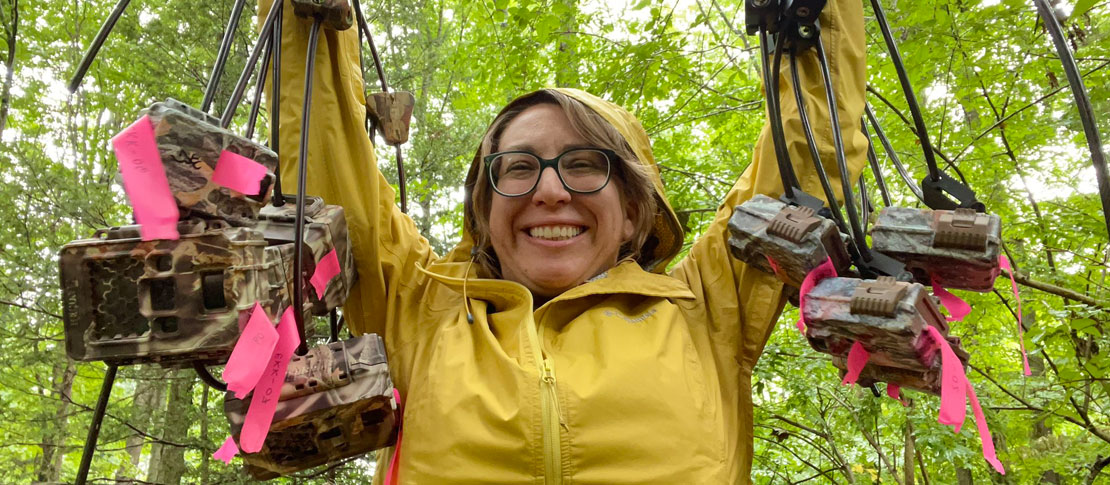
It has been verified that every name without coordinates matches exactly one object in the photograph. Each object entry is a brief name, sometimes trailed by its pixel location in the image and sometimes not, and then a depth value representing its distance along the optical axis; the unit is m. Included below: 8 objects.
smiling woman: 1.24
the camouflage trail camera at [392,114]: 1.59
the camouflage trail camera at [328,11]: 1.21
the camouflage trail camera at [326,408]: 1.09
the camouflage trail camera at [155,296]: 0.82
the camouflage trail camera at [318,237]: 1.04
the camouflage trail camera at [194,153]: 0.84
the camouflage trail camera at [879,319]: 0.96
